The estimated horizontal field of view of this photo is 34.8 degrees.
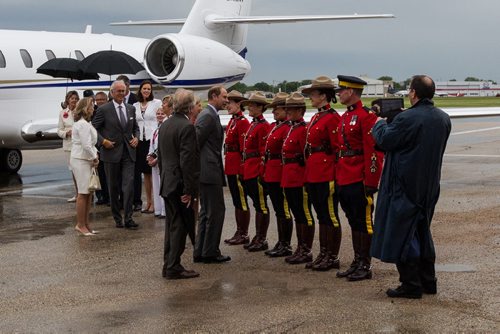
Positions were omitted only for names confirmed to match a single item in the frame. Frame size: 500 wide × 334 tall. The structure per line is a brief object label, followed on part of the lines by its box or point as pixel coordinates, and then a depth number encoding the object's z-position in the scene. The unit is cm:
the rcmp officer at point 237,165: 923
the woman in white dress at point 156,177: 1127
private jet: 1603
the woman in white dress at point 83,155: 1011
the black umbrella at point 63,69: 1455
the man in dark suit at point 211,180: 844
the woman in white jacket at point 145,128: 1210
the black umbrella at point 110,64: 1387
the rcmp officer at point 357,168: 723
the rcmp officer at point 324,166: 775
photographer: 655
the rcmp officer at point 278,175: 860
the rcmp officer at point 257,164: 892
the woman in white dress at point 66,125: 1300
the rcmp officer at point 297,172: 823
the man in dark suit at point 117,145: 1089
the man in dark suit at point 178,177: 760
